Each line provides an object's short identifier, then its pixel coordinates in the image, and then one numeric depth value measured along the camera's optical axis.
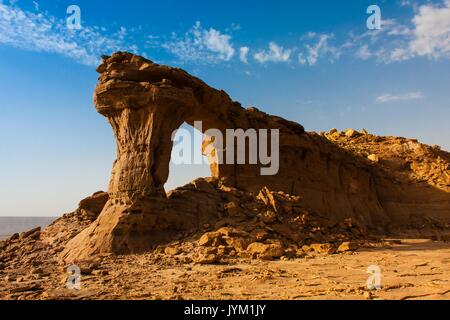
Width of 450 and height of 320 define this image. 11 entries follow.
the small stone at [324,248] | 11.65
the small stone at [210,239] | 11.40
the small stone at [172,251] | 11.00
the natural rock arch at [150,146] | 11.94
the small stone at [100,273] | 8.63
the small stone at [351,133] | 34.91
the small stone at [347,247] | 12.06
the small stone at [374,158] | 29.08
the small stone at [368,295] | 6.15
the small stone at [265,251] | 10.36
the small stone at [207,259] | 9.71
